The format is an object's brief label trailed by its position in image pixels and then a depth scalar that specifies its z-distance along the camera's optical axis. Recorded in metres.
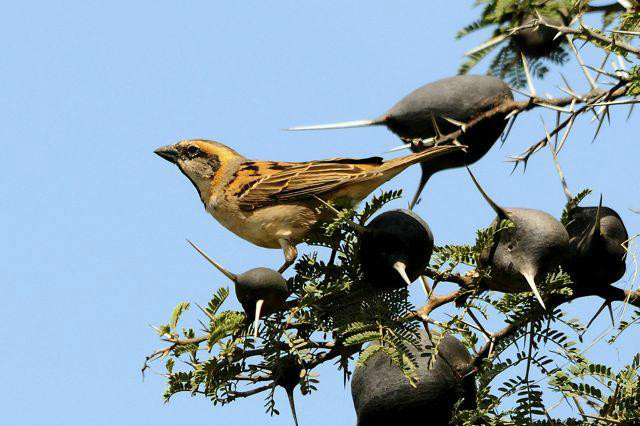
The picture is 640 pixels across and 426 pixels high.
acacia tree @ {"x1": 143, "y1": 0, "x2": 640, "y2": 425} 10.04
